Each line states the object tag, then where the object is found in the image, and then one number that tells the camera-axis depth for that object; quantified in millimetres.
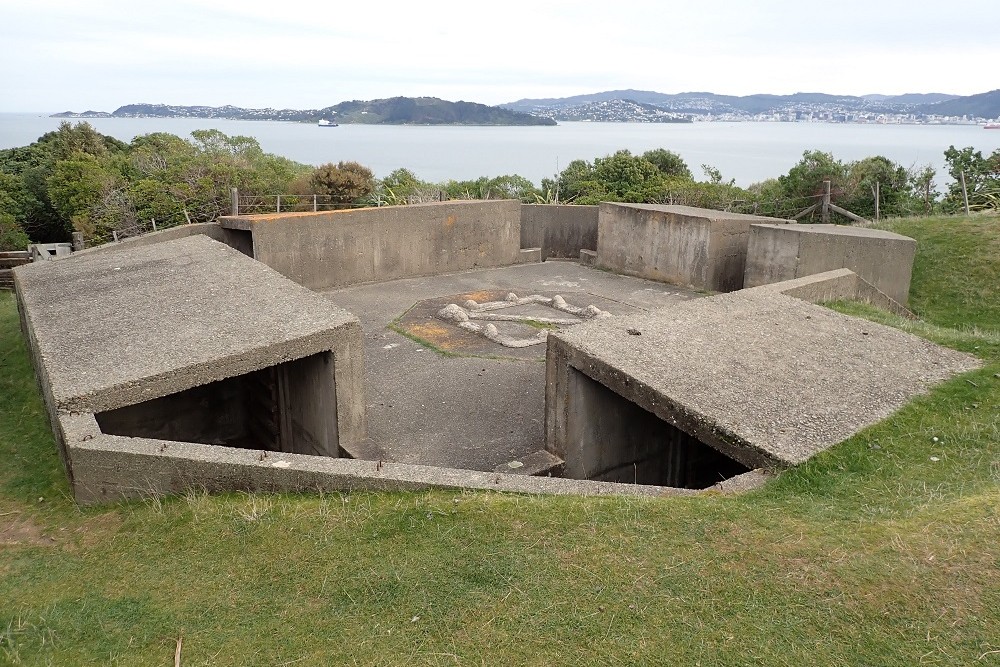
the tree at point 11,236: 23875
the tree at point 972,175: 20859
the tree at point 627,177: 28906
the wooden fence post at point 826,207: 18891
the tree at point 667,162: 32594
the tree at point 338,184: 25016
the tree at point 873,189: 21688
